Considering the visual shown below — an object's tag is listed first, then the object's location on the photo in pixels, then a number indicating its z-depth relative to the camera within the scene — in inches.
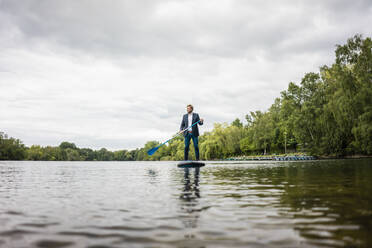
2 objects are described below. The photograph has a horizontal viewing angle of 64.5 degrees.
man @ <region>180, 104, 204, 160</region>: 588.6
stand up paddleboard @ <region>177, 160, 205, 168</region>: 579.8
